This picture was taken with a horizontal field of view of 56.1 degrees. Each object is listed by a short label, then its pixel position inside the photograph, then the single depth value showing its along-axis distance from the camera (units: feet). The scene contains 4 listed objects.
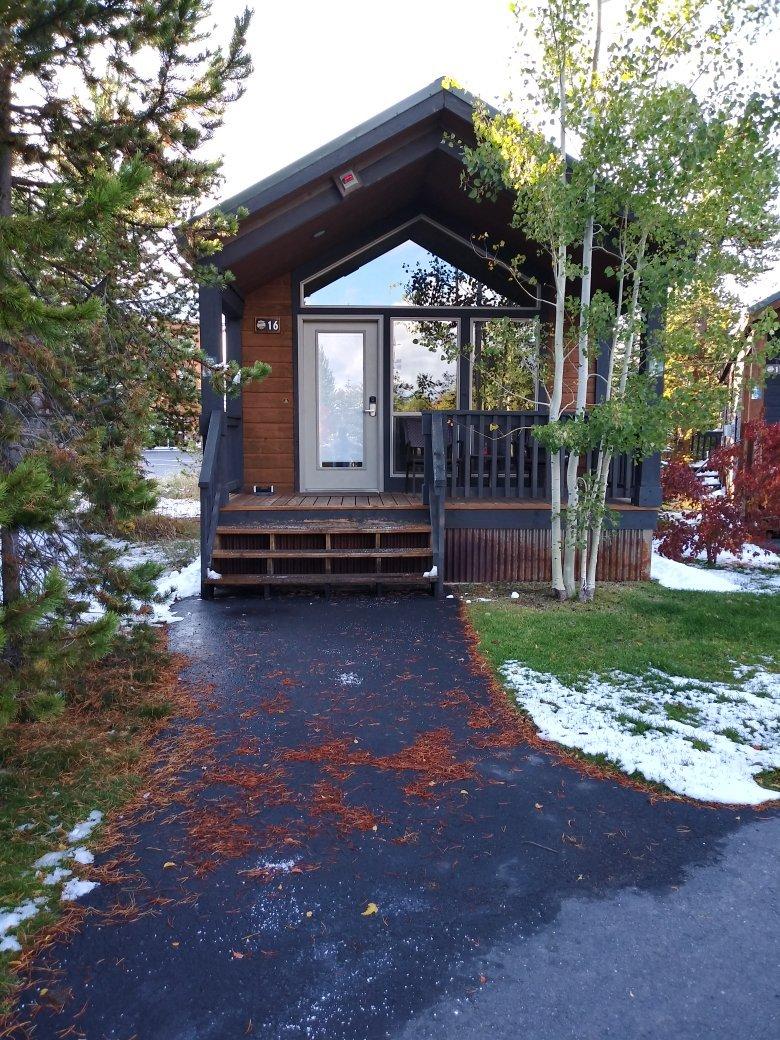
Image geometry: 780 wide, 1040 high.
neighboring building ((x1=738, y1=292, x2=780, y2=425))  34.95
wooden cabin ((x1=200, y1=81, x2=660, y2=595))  21.70
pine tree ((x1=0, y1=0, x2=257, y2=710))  8.39
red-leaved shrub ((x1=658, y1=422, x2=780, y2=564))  25.52
